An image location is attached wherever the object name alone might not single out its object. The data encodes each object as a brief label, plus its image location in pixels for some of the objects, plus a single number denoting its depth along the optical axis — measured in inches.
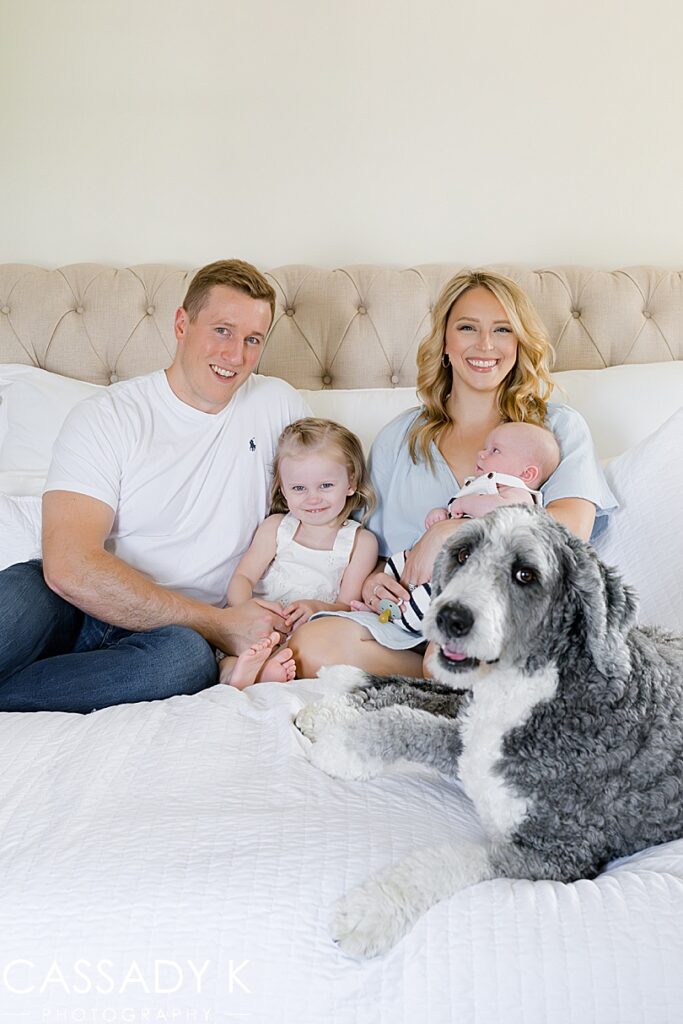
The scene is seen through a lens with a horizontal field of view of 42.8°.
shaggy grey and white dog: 42.4
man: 70.2
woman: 76.3
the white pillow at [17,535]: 80.5
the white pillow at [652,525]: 69.1
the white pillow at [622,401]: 92.3
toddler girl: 81.5
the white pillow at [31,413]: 93.7
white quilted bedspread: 37.5
